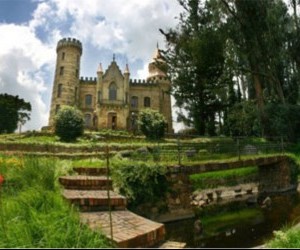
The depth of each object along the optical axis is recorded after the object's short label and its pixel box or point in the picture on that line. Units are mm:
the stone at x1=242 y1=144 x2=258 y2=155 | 17153
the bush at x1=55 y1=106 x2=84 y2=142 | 32469
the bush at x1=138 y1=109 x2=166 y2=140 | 35156
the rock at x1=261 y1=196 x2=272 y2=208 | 13956
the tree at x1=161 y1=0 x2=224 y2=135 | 34125
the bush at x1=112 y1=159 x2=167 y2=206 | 9914
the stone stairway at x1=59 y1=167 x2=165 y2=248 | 5340
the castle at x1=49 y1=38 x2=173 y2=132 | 52062
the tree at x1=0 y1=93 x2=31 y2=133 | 46219
